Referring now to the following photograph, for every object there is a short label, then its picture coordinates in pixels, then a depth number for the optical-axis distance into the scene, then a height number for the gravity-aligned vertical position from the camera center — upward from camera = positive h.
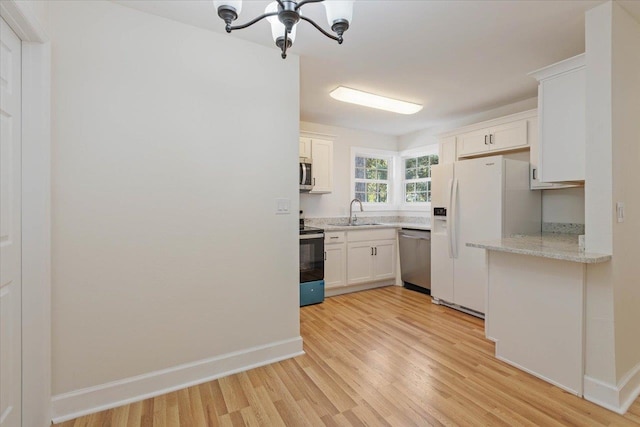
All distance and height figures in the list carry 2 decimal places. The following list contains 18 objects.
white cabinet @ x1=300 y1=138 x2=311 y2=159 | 3.94 +0.85
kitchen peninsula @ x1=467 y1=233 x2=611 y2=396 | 1.89 -0.65
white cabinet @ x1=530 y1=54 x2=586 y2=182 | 2.02 +0.65
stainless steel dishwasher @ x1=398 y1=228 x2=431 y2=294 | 3.97 -0.64
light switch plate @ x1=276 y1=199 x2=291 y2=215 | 2.35 +0.05
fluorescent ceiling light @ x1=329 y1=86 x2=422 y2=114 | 3.13 +1.25
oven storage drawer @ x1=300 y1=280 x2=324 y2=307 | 3.57 -0.97
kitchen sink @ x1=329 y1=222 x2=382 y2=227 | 4.58 -0.17
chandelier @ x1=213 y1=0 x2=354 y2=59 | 1.21 +0.83
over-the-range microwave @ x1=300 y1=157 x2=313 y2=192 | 3.77 +0.47
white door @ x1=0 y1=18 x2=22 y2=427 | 1.36 -0.09
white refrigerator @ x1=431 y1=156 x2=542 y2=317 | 3.03 -0.03
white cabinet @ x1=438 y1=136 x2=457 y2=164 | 3.89 +0.83
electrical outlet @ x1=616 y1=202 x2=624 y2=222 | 1.82 +0.01
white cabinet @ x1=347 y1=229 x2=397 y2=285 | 4.09 -0.60
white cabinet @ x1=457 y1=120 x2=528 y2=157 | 3.23 +0.85
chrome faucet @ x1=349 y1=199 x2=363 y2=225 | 4.68 +0.02
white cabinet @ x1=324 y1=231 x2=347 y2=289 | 3.90 -0.62
